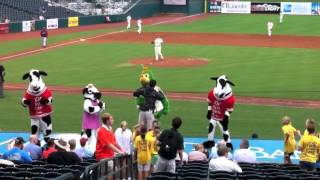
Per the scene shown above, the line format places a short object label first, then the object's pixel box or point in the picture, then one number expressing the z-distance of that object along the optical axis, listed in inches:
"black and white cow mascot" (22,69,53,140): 555.5
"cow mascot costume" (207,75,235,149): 552.4
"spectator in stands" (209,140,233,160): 485.5
